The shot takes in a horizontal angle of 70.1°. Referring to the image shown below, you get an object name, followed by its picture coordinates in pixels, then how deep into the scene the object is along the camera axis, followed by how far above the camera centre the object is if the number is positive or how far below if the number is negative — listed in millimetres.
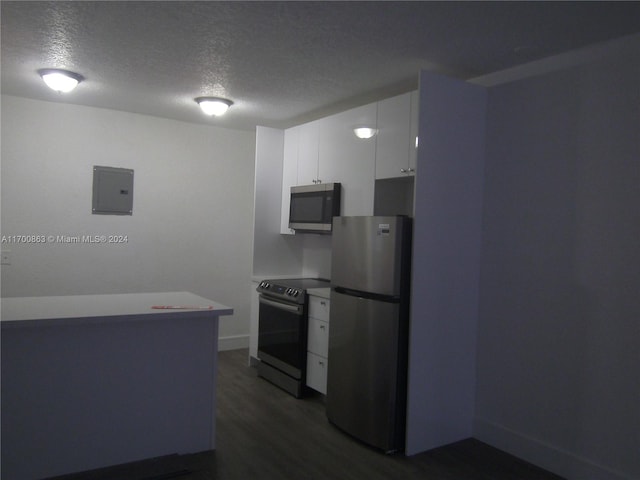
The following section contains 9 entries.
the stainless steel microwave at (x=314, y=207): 3828 +242
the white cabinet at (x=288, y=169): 4469 +636
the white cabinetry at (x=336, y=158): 3537 +662
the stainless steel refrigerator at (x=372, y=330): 2859 -618
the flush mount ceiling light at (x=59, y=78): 3332 +1070
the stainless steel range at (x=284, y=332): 3795 -873
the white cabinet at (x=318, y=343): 3590 -878
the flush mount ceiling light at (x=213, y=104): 3916 +1082
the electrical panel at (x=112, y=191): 4387 +338
